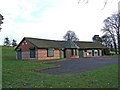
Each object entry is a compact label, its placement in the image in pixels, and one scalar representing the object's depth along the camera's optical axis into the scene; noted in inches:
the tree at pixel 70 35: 1589.9
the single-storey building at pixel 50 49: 735.3
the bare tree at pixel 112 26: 1116.8
